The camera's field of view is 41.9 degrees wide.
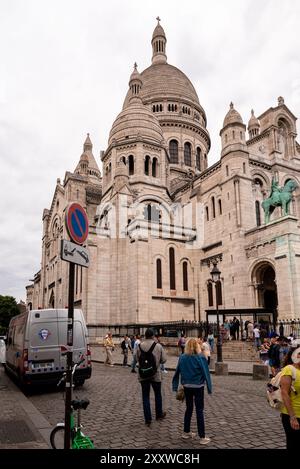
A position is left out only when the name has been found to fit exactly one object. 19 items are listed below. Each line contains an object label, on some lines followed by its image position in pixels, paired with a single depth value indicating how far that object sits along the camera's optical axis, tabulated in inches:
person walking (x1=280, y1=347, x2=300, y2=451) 160.9
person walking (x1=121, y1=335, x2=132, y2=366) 775.5
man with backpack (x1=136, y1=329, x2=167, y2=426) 274.7
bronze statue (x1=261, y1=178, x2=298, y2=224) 1039.0
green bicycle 188.1
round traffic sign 207.4
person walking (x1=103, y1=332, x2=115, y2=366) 744.3
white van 426.9
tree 2475.3
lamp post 620.5
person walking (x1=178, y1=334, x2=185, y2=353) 752.3
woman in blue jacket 239.1
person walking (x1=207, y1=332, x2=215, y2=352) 798.0
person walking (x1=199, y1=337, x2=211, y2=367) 504.4
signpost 189.4
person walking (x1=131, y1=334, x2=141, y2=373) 589.7
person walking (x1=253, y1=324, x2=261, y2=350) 791.1
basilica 1125.7
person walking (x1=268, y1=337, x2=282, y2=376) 454.0
